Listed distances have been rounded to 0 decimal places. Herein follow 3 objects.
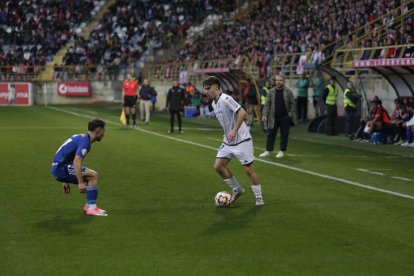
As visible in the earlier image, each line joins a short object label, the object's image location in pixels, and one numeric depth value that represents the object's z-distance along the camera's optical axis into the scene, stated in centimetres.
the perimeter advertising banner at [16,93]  5909
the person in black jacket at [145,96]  3325
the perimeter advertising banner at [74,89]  6206
